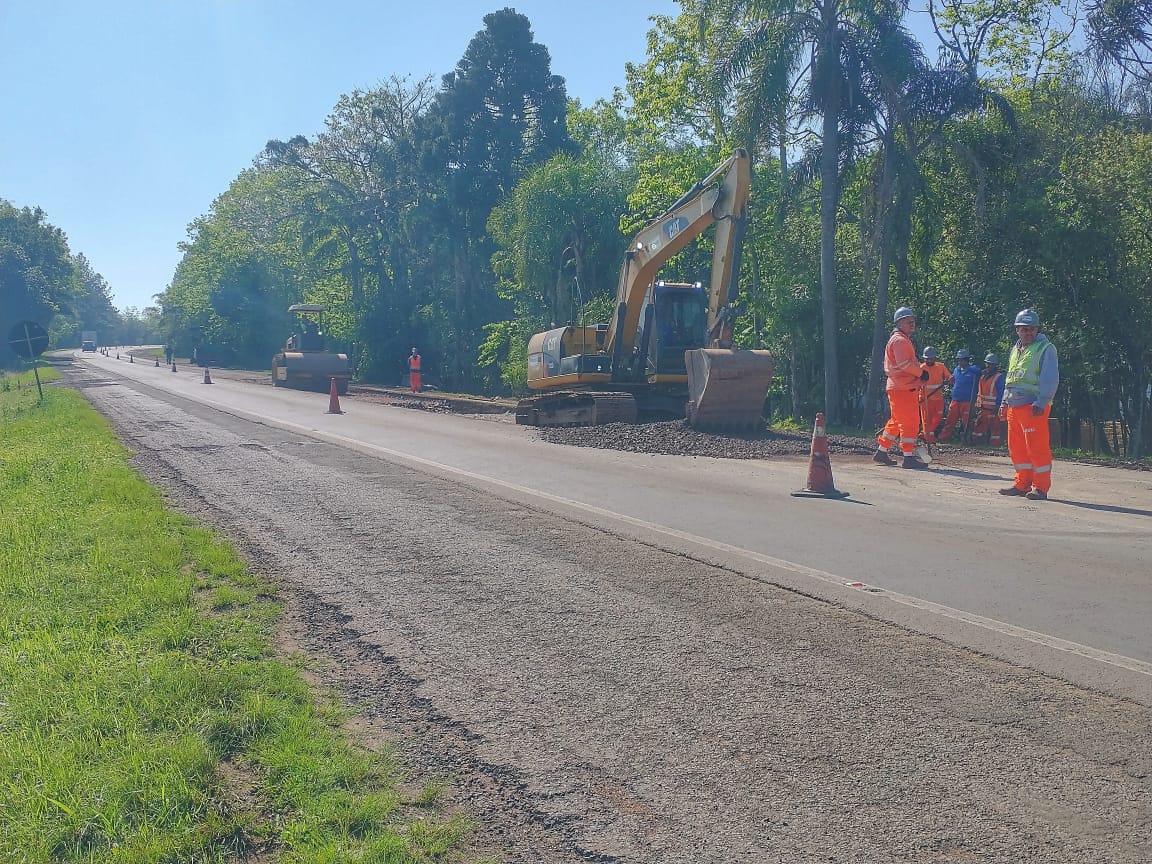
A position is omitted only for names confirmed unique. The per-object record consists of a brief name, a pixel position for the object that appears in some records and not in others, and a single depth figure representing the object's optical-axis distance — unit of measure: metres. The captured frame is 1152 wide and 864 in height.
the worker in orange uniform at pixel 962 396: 17.28
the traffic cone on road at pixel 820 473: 10.34
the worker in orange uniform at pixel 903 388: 12.22
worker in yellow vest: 10.25
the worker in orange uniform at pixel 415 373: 38.06
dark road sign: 25.50
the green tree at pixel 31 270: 80.62
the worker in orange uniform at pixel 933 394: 14.42
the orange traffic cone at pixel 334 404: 24.39
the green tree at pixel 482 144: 46.69
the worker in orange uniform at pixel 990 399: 16.78
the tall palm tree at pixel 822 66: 19.94
